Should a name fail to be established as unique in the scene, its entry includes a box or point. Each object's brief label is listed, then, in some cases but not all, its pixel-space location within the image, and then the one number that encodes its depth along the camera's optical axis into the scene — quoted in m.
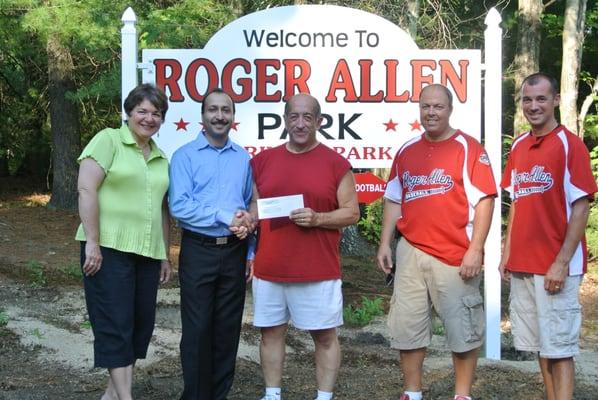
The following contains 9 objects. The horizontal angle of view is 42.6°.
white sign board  6.00
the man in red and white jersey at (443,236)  4.12
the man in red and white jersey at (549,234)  3.87
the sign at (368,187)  6.13
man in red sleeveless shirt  4.23
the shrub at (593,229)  11.47
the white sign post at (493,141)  5.90
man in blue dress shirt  4.20
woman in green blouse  3.98
